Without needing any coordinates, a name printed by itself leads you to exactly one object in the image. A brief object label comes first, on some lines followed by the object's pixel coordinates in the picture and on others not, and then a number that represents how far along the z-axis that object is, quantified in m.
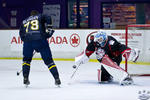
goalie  13.74
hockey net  16.02
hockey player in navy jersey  13.26
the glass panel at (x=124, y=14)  26.74
